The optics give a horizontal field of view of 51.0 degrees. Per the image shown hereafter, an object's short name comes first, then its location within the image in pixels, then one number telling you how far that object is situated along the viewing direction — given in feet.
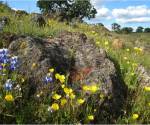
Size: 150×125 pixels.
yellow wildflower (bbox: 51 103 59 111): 5.80
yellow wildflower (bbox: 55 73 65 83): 6.31
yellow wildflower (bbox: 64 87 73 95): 6.07
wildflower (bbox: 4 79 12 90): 5.86
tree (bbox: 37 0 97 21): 49.61
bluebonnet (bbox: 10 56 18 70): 6.27
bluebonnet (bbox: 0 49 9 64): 6.34
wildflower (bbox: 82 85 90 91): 6.22
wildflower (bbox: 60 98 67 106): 5.95
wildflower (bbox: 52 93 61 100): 5.99
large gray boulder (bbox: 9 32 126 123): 6.57
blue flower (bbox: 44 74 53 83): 6.29
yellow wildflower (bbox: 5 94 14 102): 5.59
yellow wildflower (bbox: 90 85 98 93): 6.24
